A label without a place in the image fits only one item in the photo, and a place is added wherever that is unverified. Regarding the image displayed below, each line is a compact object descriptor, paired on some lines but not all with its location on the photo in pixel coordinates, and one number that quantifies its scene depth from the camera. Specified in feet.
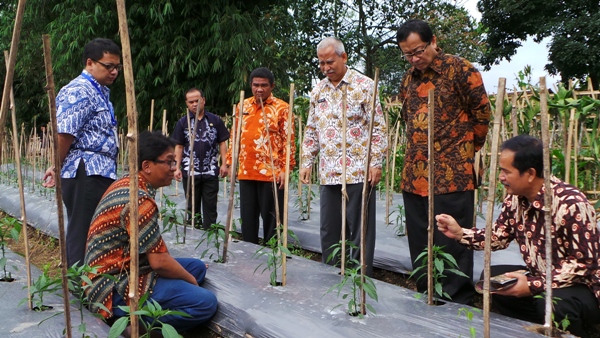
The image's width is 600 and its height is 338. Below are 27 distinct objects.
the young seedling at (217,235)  9.77
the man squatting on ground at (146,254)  7.23
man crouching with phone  6.52
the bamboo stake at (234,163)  9.37
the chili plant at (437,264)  6.93
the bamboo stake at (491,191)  5.47
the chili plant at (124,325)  5.23
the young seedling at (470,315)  5.71
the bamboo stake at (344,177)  8.13
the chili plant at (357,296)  6.65
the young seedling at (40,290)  6.72
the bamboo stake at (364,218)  6.82
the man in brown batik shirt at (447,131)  7.95
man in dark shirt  13.41
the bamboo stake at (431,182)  6.75
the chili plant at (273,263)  8.46
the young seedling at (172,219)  9.95
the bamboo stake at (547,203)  5.43
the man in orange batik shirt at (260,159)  11.84
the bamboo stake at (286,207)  8.38
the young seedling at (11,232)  7.53
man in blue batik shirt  8.30
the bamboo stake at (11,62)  4.27
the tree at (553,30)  40.16
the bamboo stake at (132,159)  4.00
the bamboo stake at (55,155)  4.58
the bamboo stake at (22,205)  7.28
